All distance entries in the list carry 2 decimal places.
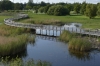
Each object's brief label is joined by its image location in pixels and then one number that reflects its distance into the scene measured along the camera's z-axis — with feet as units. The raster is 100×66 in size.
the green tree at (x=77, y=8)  194.31
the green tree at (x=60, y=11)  187.45
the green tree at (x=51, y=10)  192.82
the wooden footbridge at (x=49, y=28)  74.39
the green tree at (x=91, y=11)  138.94
